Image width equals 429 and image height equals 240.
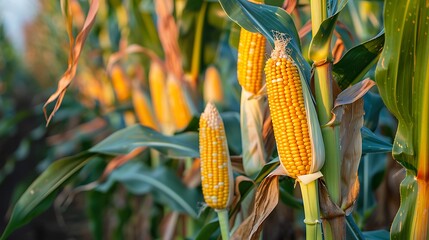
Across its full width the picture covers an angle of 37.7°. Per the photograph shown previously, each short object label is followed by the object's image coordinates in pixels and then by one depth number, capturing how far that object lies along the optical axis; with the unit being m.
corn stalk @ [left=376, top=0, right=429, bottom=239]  1.29
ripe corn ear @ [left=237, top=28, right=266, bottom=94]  1.60
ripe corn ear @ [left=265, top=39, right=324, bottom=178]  1.33
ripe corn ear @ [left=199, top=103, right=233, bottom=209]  1.58
